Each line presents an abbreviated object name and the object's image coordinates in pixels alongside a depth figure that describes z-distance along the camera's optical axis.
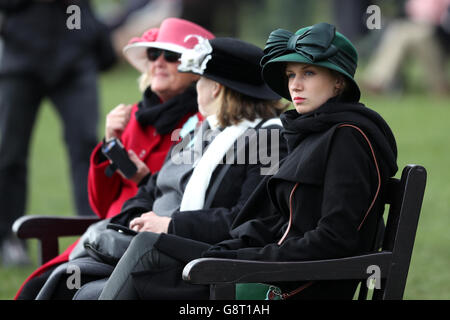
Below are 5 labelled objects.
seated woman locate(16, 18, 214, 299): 8.23
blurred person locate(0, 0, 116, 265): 12.05
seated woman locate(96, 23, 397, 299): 5.82
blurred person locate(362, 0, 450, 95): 31.56
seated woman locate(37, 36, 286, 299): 7.01
